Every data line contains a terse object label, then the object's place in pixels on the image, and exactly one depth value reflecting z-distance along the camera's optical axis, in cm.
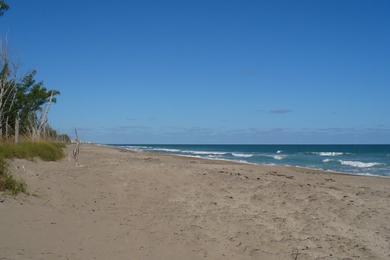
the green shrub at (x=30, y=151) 1423
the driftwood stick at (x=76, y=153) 1795
